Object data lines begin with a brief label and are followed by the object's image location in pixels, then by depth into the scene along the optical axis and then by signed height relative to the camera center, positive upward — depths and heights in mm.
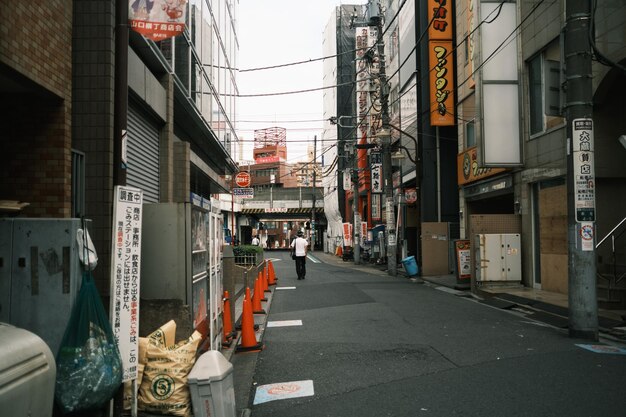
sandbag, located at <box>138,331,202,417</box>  5355 -1396
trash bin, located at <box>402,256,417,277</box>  24391 -1376
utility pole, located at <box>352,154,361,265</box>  37469 +790
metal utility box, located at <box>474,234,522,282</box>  17062 -720
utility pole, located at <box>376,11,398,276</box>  26500 +2973
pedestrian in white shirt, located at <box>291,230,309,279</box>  23159 -767
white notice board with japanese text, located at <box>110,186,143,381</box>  5156 -371
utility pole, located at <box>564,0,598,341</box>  9625 +965
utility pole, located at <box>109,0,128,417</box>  5770 +1492
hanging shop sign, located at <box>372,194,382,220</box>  36441 +1658
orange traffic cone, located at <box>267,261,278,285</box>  21380 -1625
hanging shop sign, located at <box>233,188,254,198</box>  27569 +2083
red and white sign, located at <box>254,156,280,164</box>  123625 +16210
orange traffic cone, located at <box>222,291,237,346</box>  9445 -1515
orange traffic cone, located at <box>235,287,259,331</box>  9953 -1822
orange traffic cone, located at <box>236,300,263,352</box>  9148 -1628
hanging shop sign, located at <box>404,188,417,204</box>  29145 +1967
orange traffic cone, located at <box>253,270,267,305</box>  15059 -1513
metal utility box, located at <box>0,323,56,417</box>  3049 -799
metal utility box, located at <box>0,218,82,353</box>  4848 -333
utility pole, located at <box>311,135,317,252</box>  67481 +1045
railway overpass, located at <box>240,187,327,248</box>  65750 +3209
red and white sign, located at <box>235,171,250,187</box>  33125 +3217
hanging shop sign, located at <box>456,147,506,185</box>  20906 +2560
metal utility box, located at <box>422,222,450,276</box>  24312 -606
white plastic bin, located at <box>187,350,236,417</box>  4926 -1313
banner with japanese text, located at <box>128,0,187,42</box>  6410 +2452
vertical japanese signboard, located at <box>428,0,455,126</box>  25125 +7401
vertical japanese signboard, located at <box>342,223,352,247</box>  43156 -3
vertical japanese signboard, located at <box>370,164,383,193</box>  32781 +3267
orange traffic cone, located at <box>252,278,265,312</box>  13507 -1593
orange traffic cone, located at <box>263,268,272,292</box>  18648 -1579
